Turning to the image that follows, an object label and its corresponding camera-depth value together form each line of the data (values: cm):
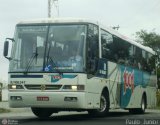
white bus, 1923
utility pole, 4268
